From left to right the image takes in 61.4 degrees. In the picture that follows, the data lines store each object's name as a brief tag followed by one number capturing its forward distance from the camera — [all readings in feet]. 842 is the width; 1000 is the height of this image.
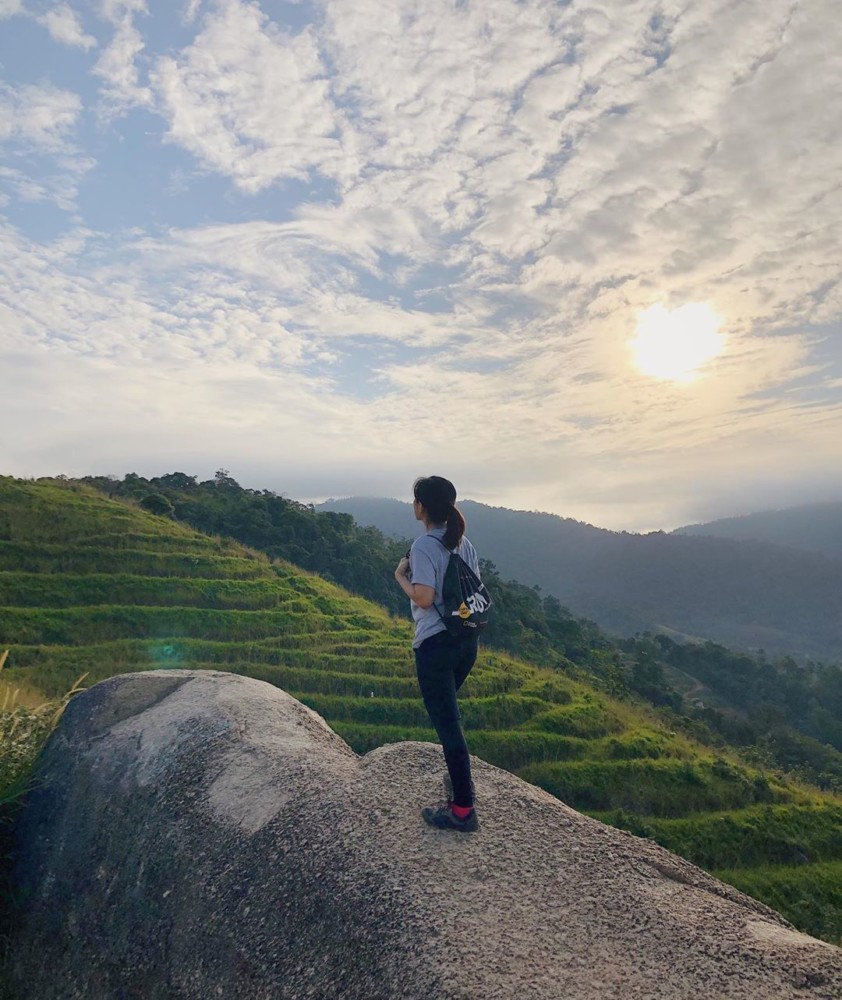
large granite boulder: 13.15
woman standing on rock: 17.28
